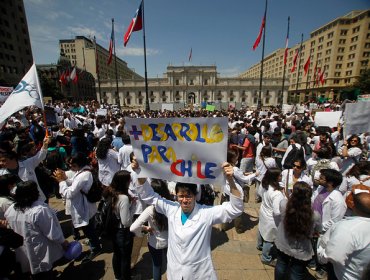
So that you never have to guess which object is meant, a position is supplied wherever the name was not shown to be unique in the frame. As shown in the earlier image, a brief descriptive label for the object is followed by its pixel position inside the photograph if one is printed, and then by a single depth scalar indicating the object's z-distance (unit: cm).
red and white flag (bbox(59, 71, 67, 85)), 2100
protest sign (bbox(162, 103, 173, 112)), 2772
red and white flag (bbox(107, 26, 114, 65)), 1927
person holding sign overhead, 187
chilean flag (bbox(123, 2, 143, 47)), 1291
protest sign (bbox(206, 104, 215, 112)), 1915
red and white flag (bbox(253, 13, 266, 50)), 1722
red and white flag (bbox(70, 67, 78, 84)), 2141
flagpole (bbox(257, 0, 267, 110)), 1936
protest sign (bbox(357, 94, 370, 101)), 1661
